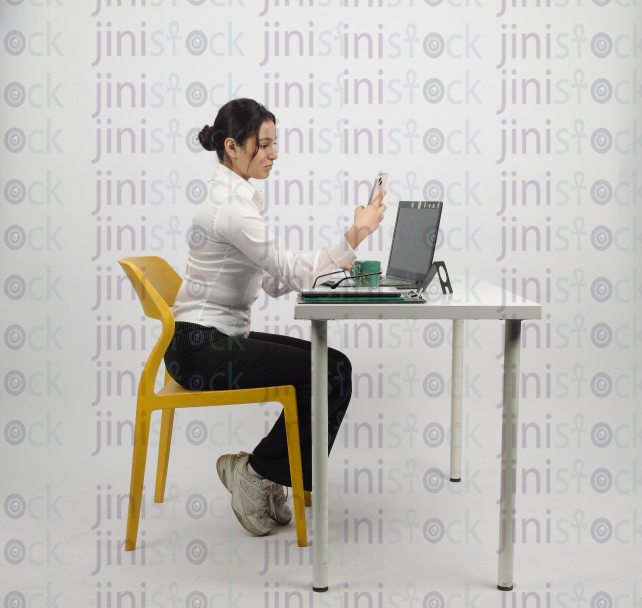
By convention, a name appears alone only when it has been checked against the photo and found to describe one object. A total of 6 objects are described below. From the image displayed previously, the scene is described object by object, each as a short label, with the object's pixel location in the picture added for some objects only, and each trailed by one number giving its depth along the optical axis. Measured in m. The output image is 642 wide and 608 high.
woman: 2.04
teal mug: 2.16
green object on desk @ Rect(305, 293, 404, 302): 1.80
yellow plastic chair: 1.97
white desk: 1.75
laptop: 2.09
